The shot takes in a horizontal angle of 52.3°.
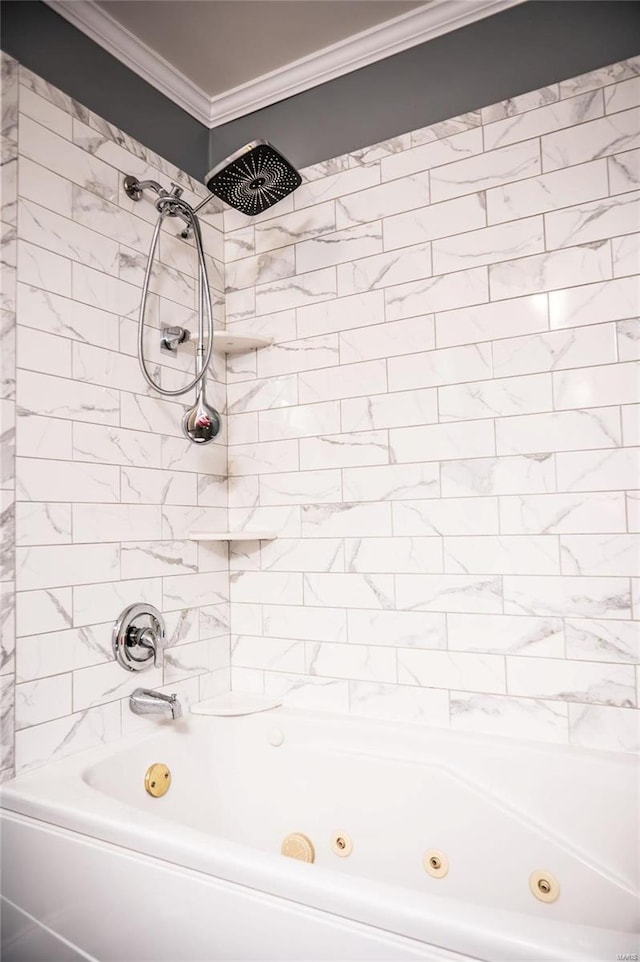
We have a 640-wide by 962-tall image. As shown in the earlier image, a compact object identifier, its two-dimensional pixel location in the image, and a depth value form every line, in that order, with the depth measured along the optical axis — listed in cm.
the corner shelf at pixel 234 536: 208
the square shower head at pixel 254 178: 180
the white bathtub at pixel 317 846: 104
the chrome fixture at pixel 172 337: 208
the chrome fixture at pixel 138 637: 185
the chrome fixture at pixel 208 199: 185
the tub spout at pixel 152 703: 182
